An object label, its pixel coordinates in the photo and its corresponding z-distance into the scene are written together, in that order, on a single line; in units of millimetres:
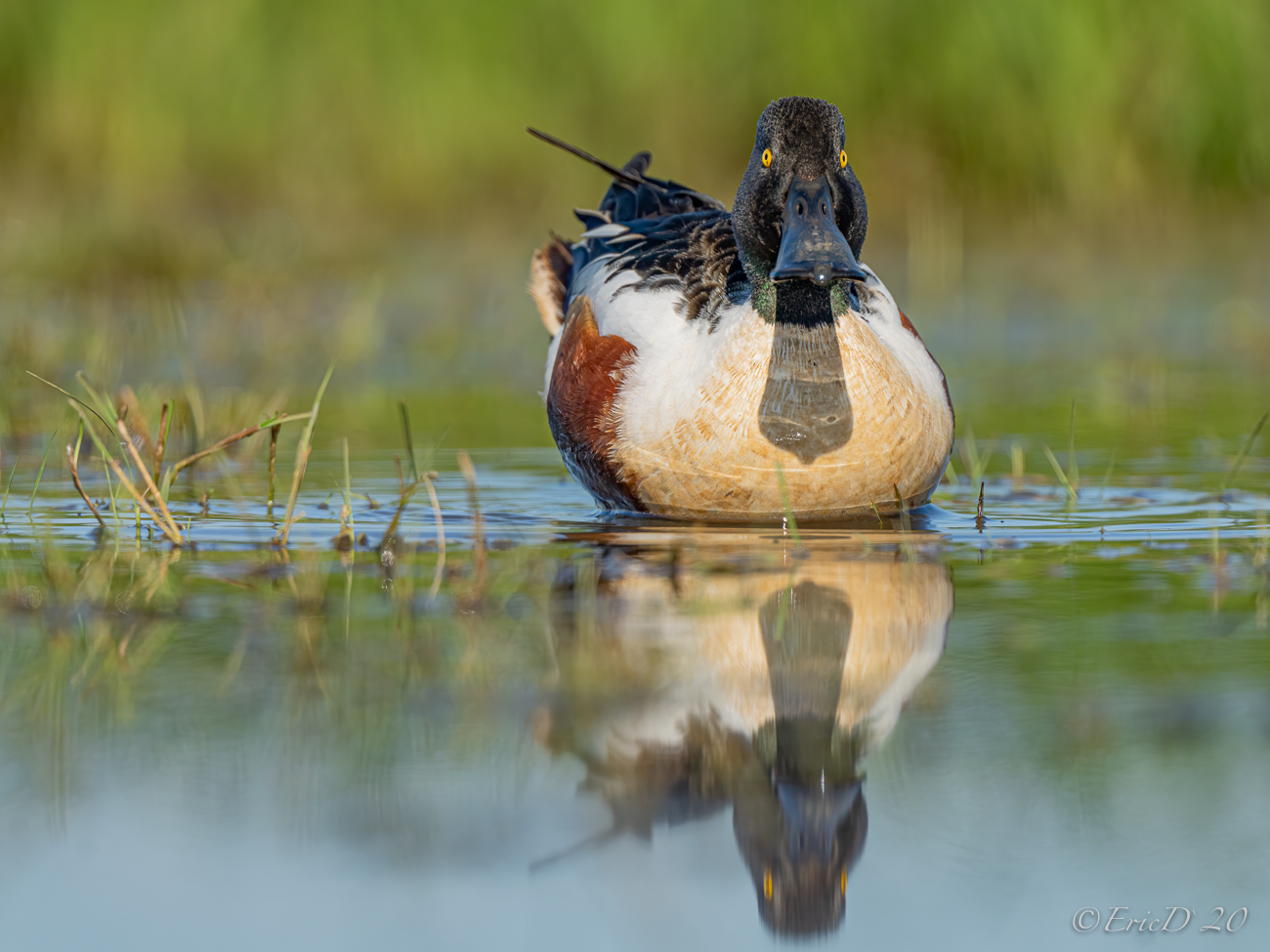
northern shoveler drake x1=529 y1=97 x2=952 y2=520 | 9055
